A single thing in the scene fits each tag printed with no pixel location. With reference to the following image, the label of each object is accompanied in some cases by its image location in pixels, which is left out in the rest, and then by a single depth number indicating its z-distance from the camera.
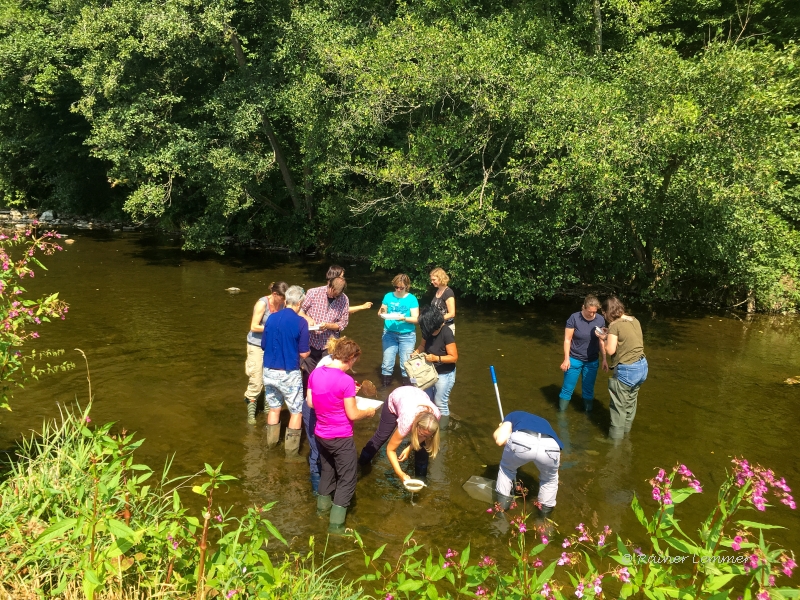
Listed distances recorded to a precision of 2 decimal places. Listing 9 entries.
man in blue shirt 6.43
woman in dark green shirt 7.08
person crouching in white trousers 5.31
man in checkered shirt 7.37
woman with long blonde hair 5.38
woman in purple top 7.77
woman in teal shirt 7.96
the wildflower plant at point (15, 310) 4.68
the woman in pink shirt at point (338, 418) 5.21
